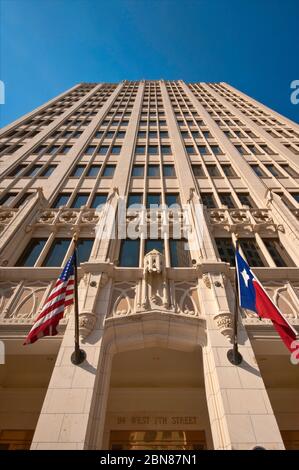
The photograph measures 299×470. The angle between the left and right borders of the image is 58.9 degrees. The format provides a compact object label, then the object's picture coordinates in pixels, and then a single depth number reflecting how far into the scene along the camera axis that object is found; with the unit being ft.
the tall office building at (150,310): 24.47
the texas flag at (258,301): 22.08
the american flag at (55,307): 24.32
